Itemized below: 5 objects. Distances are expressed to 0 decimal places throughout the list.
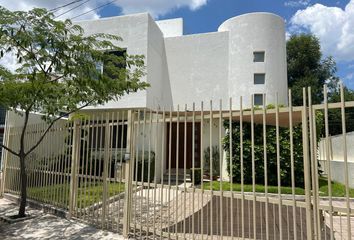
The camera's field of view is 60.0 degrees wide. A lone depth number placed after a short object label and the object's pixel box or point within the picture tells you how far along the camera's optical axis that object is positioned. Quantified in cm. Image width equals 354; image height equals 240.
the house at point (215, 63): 1603
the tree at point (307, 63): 2750
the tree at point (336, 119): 2361
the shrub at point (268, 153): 1280
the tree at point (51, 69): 620
